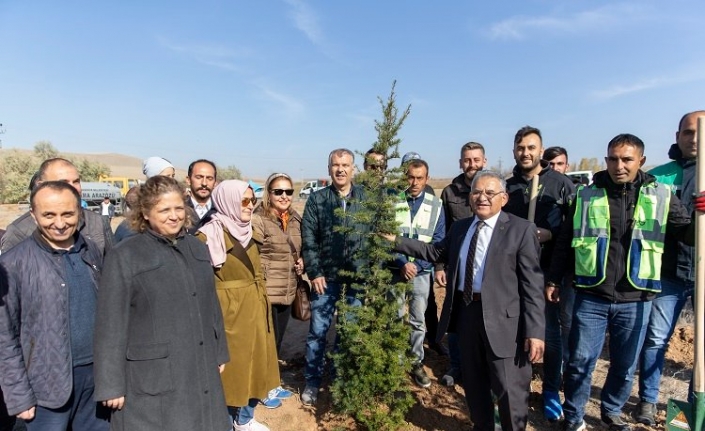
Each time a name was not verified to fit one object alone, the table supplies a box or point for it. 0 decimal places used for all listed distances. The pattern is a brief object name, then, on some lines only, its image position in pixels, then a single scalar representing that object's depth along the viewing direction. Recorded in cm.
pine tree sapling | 338
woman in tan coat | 411
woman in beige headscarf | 322
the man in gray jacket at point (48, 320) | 229
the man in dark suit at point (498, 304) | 302
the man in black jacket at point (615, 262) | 330
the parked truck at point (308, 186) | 4214
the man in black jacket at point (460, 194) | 477
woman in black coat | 231
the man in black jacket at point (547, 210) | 393
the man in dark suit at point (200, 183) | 485
